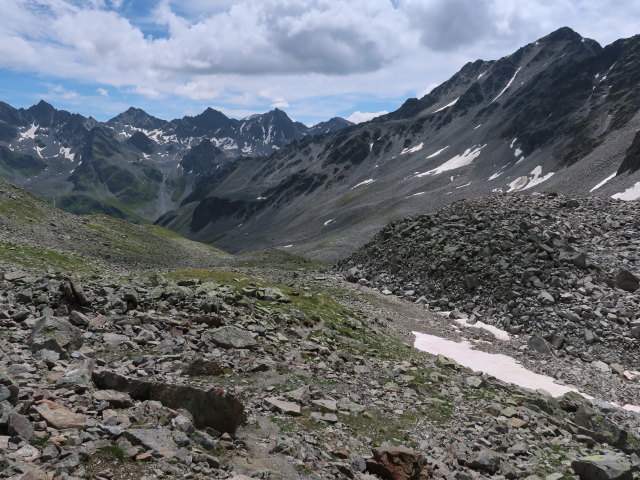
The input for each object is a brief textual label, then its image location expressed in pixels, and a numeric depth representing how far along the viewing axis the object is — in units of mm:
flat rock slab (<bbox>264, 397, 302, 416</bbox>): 14781
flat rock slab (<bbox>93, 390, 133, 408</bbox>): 12070
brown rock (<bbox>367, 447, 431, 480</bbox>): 12516
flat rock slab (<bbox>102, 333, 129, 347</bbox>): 18094
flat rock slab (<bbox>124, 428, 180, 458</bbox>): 10211
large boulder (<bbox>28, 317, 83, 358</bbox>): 15672
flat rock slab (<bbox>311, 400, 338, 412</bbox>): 15763
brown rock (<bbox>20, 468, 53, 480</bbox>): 8172
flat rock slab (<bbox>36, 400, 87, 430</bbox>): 10281
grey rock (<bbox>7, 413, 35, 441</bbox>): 9484
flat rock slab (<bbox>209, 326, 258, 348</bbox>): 19903
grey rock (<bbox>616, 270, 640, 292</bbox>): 38094
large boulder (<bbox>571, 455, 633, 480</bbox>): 14070
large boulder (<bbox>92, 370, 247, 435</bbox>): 12734
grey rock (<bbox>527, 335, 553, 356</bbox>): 33531
